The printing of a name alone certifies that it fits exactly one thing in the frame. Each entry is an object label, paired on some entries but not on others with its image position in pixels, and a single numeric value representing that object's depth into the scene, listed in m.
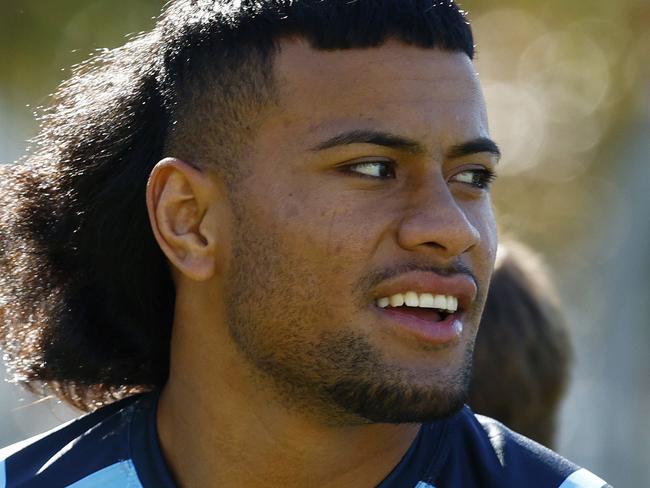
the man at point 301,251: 6.51
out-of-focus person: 9.02
